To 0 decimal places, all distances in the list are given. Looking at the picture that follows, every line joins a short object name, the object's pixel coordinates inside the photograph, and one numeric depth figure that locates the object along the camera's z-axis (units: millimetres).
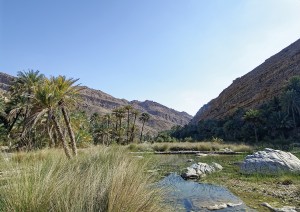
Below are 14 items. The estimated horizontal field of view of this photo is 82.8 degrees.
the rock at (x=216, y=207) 4401
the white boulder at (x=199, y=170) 7270
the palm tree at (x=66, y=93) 9076
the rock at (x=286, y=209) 3984
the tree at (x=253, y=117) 25016
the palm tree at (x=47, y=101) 8648
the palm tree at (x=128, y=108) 30951
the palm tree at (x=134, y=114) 31350
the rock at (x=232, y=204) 4574
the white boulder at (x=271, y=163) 7122
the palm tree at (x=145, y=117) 36272
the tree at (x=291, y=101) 23968
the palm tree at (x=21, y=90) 17603
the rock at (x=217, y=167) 8567
